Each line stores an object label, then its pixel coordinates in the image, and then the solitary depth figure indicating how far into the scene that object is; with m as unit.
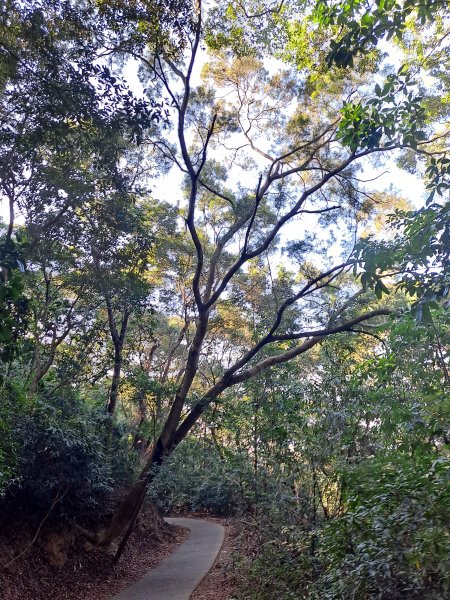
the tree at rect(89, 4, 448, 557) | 9.20
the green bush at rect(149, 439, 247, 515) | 7.80
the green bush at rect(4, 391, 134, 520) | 7.43
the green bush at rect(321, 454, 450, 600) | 2.56
